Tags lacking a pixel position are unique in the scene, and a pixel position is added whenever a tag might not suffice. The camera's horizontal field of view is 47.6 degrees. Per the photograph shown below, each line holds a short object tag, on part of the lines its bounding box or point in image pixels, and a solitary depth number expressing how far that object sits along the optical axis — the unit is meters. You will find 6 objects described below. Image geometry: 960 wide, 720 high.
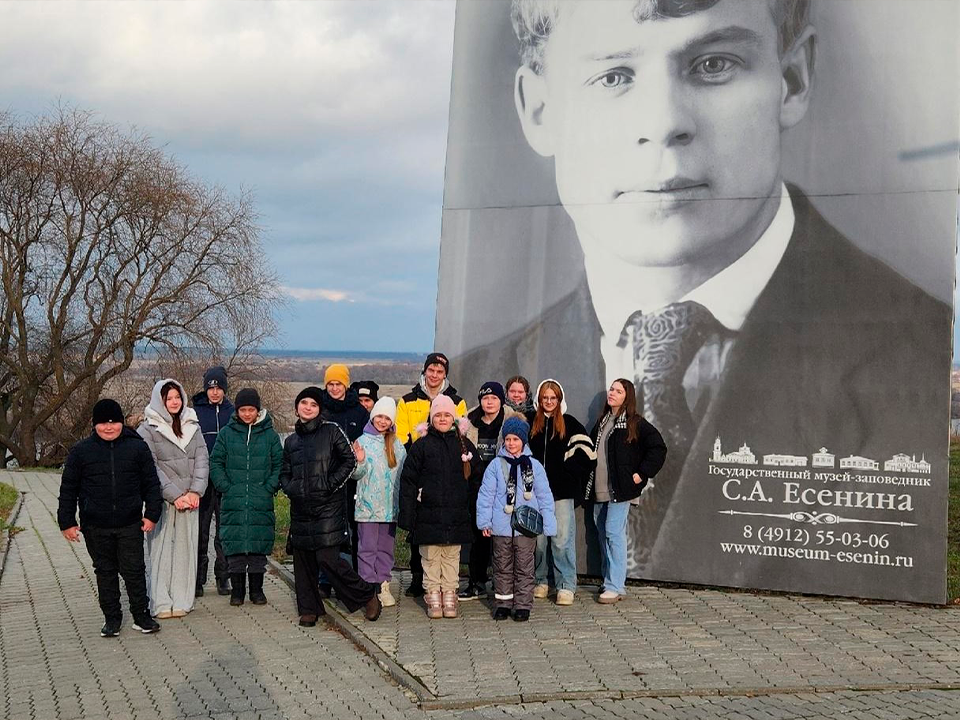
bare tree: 28.62
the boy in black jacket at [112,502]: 7.51
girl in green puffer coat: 8.30
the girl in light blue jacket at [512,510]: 7.91
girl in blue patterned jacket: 8.23
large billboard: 8.34
